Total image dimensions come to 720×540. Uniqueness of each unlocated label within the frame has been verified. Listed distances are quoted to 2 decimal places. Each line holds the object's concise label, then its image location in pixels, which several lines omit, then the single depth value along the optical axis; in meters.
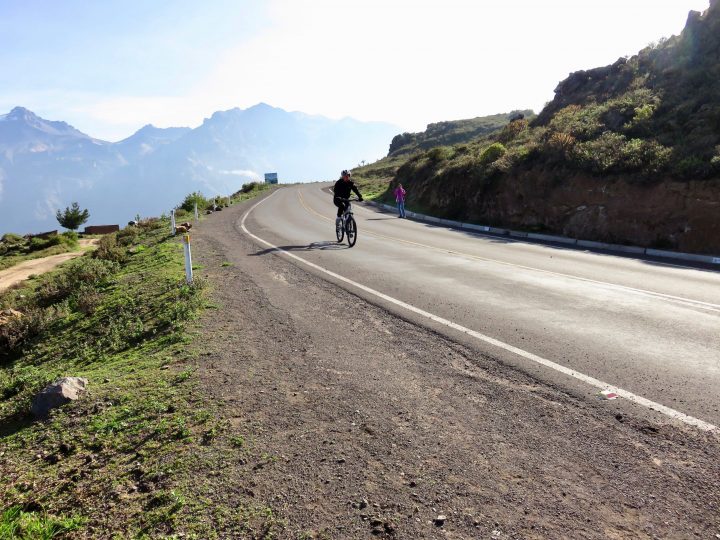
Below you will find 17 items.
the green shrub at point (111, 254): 15.27
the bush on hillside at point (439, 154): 35.12
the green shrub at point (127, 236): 21.33
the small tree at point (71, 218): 45.41
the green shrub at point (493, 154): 25.34
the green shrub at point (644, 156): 15.99
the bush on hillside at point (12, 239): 37.10
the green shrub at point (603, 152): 17.52
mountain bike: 14.45
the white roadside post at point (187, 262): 9.24
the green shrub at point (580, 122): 20.92
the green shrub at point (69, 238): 34.03
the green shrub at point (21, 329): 8.55
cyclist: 13.80
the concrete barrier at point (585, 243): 13.09
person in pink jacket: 26.56
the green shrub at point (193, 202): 35.28
